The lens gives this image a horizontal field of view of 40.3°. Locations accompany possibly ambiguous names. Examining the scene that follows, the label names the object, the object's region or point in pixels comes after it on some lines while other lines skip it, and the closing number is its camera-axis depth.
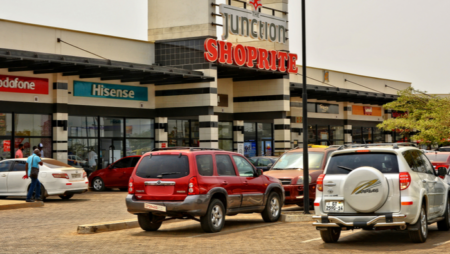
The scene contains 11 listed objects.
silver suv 10.22
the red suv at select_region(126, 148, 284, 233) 12.42
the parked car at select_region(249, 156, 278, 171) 27.77
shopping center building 27.23
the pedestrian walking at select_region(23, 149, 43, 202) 19.47
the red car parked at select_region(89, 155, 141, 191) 26.69
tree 40.38
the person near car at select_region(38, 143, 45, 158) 25.55
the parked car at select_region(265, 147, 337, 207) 17.16
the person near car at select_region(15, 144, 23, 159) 25.61
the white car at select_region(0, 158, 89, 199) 20.69
